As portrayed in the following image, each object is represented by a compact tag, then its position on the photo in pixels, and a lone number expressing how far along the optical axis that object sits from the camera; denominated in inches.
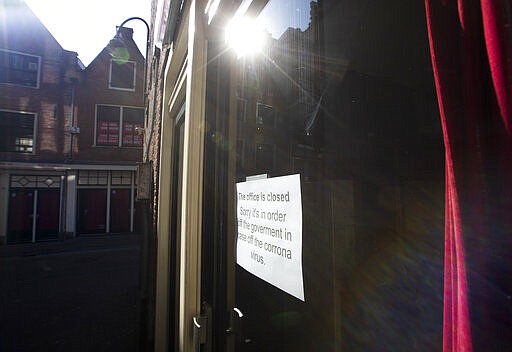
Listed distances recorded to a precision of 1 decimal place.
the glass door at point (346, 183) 26.9
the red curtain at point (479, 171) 13.6
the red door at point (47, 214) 501.7
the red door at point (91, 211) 529.0
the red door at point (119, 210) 549.6
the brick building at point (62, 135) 491.5
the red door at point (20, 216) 483.2
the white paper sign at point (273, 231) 36.2
